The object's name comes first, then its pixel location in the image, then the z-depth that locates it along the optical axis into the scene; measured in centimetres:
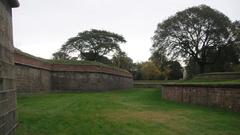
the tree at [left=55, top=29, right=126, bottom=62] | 2813
